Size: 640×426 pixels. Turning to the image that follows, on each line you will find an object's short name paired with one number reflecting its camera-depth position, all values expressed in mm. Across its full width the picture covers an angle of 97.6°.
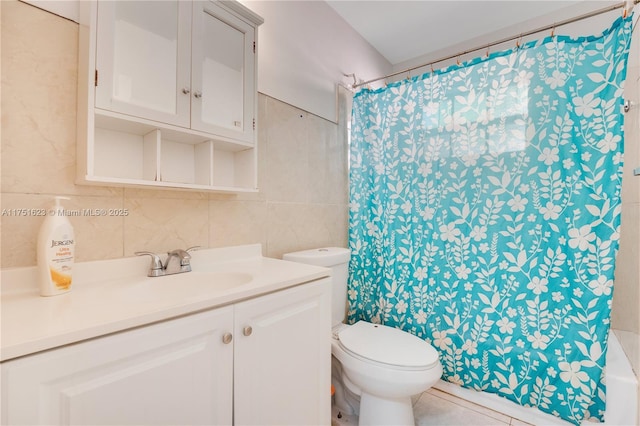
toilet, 1179
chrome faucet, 1029
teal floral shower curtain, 1264
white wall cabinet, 873
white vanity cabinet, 546
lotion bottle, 788
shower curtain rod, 1155
